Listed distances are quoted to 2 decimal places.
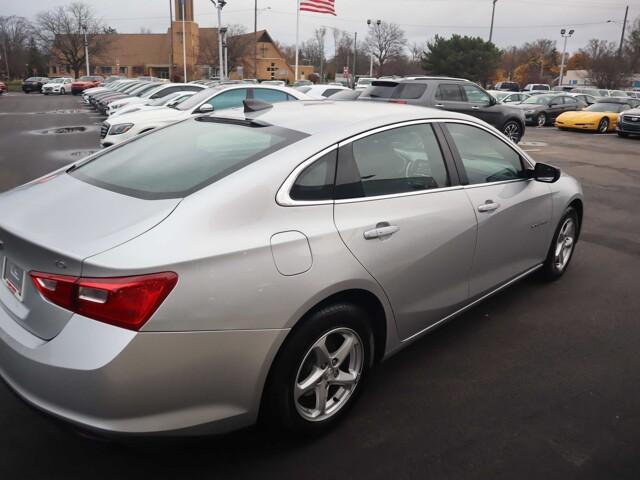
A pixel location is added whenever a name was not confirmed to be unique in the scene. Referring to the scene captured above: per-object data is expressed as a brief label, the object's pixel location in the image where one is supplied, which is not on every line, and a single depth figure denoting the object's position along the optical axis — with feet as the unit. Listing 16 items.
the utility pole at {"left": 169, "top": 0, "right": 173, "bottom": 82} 263.66
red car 156.76
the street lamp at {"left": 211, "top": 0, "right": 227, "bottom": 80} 108.37
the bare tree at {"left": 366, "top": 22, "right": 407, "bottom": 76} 264.11
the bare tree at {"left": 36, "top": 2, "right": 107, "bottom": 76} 258.57
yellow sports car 66.95
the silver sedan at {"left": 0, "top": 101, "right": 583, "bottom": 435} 6.43
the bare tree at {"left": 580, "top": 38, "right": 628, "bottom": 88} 169.17
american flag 94.14
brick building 249.55
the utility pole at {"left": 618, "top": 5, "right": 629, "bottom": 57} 182.97
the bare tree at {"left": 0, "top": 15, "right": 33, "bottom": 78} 265.13
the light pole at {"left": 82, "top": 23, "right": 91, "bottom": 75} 223.30
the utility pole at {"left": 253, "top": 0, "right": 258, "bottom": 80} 179.30
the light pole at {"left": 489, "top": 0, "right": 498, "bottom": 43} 152.25
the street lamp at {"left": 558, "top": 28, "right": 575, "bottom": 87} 181.47
